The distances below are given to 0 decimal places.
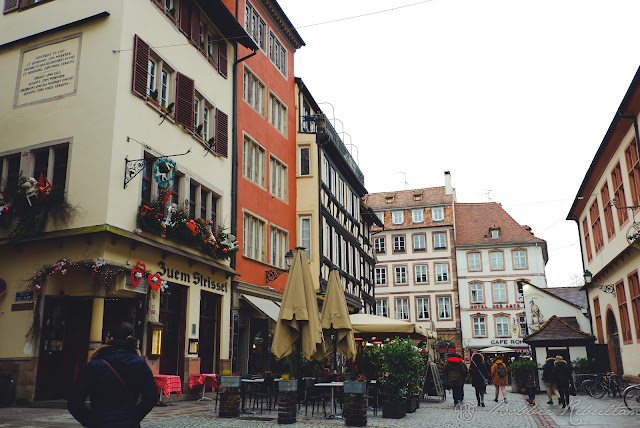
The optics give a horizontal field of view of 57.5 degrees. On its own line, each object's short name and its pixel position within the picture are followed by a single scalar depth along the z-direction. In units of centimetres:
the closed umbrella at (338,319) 1438
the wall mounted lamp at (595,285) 2327
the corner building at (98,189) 1283
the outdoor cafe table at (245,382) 1253
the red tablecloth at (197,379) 1489
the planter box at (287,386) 1107
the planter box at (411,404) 1361
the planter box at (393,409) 1238
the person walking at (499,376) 1798
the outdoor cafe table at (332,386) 1209
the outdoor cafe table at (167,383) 1256
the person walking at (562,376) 1575
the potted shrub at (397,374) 1250
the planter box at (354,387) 1084
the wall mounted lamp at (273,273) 2088
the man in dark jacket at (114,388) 451
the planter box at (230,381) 1180
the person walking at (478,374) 1631
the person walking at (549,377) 1681
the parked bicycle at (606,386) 2034
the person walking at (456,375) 1578
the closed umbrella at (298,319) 1267
